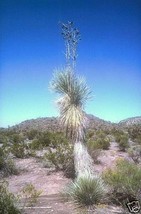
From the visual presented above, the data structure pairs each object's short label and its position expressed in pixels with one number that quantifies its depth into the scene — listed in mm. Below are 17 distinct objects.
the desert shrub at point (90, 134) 13466
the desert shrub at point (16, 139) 12081
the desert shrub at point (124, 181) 4591
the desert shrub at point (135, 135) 12150
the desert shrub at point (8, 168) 7196
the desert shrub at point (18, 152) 8876
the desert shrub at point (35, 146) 9685
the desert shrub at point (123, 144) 10230
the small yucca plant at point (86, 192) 4785
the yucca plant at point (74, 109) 6129
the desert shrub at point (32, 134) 14335
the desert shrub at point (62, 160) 7198
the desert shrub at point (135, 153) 8660
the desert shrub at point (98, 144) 8660
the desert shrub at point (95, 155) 8127
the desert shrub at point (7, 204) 3568
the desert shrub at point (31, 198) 4285
